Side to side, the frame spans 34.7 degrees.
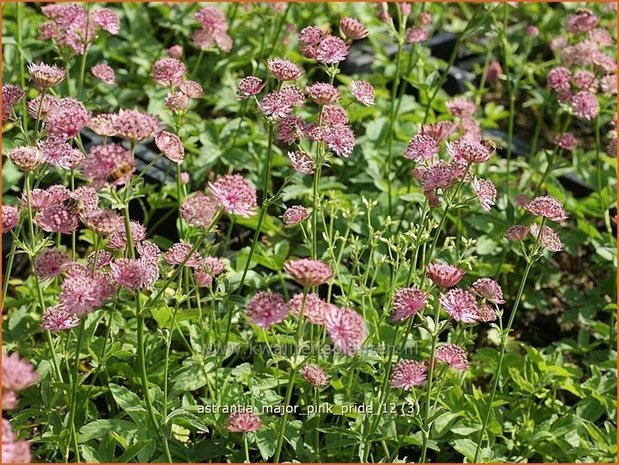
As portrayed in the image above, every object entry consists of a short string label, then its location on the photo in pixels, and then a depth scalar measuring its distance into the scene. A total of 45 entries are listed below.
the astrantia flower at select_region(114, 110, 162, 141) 1.37
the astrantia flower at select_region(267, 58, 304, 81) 1.71
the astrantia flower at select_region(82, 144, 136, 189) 1.36
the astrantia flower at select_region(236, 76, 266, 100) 1.75
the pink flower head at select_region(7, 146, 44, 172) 1.58
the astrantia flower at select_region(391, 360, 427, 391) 1.71
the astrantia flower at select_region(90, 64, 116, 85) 2.28
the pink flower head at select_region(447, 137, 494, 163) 1.58
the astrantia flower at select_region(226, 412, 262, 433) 1.66
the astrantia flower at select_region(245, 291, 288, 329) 1.48
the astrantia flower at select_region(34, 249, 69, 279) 1.69
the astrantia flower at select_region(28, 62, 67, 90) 1.72
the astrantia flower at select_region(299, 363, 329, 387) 1.78
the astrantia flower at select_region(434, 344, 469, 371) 1.74
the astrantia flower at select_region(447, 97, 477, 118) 2.55
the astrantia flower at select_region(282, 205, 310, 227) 1.81
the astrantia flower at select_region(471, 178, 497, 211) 1.66
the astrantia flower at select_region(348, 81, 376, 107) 1.84
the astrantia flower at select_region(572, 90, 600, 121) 2.42
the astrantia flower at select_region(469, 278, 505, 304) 1.69
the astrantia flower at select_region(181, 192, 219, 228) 1.45
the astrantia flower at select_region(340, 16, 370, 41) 1.93
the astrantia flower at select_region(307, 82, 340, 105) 1.68
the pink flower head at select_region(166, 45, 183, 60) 2.56
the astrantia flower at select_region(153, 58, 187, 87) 1.91
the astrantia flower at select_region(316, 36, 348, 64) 1.78
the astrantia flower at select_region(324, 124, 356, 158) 1.68
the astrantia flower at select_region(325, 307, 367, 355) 1.38
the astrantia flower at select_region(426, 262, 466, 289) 1.55
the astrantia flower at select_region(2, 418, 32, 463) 1.23
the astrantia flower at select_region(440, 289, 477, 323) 1.60
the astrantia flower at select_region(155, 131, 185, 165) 1.51
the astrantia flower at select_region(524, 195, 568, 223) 1.69
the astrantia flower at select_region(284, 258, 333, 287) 1.37
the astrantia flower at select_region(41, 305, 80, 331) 1.61
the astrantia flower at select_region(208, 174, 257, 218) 1.42
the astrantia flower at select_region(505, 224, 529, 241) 1.79
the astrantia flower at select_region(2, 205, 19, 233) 1.71
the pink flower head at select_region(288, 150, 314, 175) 1.71
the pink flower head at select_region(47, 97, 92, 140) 1.53
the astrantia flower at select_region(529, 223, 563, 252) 1.72
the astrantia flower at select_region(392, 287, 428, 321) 1.58
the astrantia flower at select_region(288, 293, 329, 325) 1.42
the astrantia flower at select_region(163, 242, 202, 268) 1.67
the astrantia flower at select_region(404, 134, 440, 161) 1.74
